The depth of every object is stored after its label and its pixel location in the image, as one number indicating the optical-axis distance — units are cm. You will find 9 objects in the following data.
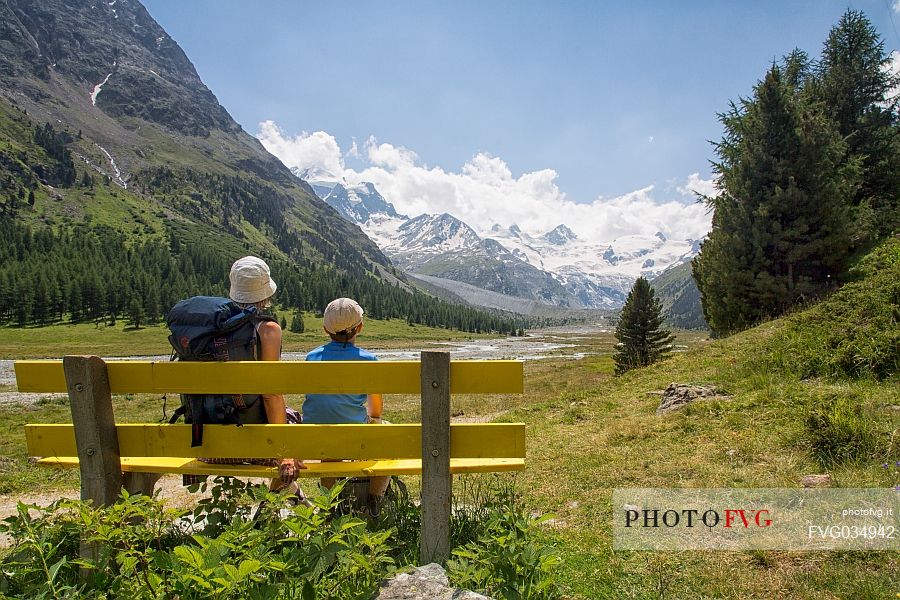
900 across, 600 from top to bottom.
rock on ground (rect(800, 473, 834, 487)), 484
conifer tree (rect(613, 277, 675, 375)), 3359
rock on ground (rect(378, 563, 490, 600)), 293
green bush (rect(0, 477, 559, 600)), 283
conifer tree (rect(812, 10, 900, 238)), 2127
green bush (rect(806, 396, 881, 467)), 538
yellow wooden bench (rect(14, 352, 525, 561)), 357
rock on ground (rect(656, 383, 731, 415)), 920
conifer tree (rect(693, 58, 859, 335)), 1759
